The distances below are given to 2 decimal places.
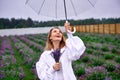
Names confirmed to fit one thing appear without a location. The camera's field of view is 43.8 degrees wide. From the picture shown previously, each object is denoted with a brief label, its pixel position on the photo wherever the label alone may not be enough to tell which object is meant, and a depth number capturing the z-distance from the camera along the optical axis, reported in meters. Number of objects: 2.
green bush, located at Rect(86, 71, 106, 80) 4.62
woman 2.18
